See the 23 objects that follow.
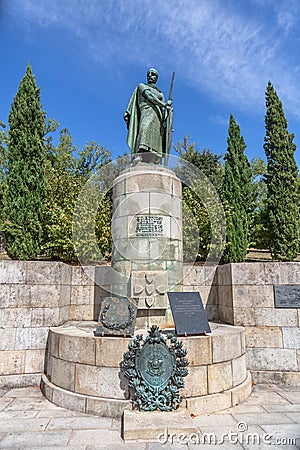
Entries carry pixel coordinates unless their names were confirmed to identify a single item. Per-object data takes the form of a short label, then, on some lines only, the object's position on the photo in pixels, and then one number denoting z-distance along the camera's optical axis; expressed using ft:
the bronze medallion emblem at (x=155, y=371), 14.67
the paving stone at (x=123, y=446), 12.19
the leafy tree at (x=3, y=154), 71.12
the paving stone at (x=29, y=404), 16.92
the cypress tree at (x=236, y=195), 59.25
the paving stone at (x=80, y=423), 14.29
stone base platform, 15.98
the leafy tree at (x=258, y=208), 72.84
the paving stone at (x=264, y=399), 17.58
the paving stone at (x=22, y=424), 14.12
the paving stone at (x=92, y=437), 12.78
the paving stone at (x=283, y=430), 13.21
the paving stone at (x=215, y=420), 14.54
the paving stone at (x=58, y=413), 15.81
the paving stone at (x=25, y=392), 19.29
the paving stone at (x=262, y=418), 14.69
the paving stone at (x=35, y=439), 12.52
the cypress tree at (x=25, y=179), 43.78
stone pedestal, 22.25
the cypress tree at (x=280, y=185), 62.34
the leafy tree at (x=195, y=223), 45.62
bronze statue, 26.94
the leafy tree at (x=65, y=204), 53.47
